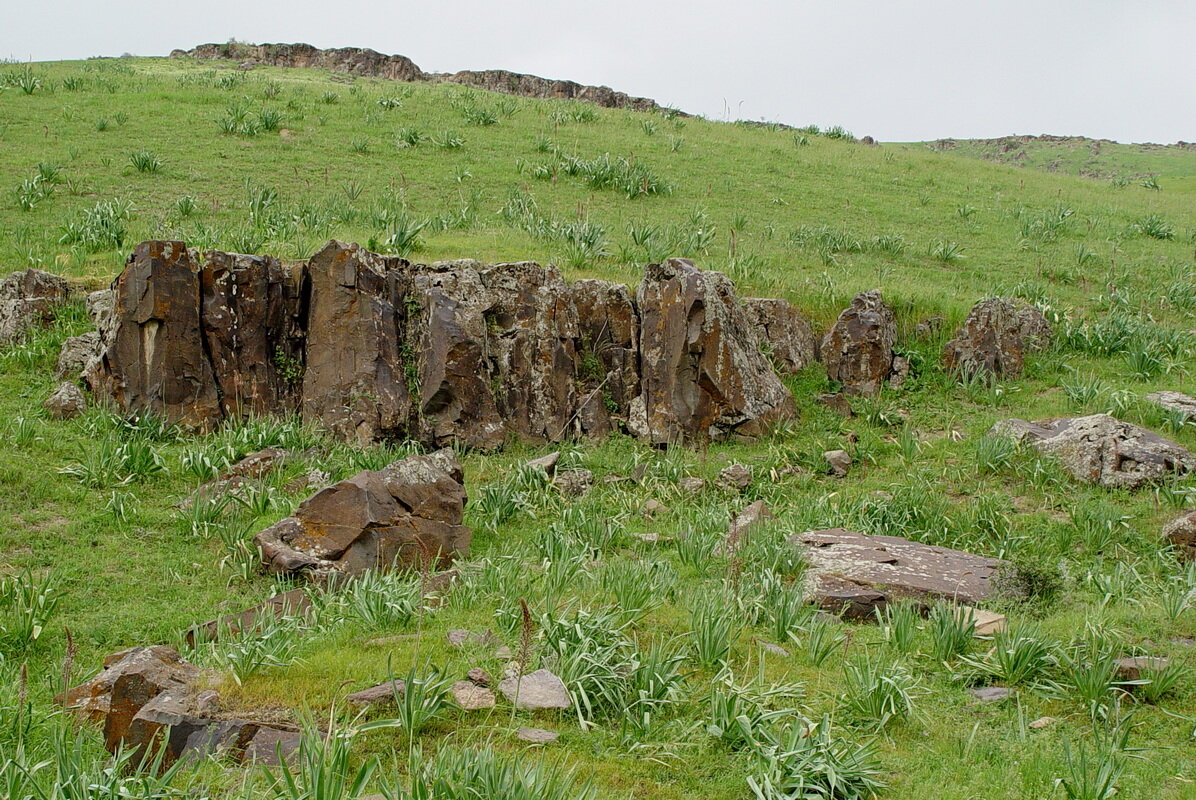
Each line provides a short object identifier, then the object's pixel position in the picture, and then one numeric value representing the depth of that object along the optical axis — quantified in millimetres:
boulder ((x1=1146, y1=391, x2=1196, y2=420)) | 10711
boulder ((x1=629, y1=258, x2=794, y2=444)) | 11242
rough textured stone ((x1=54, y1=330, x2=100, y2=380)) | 10781
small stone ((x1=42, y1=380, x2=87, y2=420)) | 10055
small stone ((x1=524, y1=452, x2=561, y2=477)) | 9945
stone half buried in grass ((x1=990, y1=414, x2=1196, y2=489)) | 9594
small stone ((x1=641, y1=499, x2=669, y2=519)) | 9531
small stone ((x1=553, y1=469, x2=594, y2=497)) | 9781
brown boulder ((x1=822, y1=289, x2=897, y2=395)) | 12383
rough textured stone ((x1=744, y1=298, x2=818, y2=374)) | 12547
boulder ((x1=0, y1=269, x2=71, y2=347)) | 11289
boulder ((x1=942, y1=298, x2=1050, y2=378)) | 12562
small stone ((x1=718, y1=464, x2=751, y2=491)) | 10125
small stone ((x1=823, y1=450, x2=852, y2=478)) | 10656
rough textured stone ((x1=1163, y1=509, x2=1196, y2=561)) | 8211
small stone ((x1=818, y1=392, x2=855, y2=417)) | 12000
